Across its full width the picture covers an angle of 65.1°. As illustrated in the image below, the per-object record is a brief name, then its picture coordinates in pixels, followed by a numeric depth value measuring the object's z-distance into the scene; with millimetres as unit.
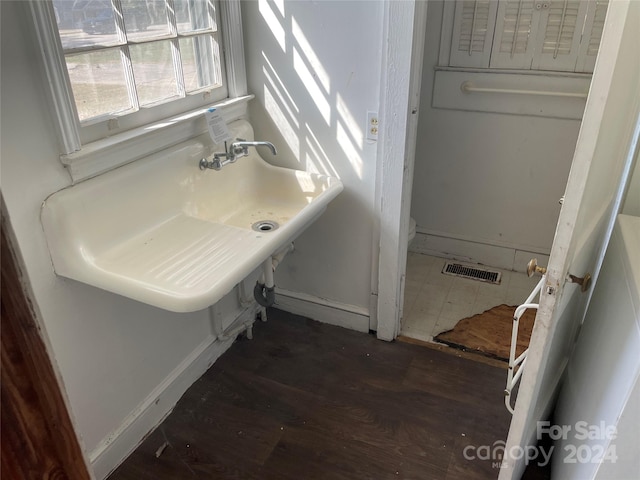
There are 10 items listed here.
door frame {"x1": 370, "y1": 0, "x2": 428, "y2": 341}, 1738
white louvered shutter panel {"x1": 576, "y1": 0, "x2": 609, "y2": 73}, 2203
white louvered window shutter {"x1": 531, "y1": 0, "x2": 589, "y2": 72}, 2254
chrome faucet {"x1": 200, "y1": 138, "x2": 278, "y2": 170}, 1820
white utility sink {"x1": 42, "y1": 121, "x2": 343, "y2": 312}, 1335
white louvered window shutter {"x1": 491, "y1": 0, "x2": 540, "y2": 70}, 2328
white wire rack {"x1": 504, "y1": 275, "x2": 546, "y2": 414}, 1333
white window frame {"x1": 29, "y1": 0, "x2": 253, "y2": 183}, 1231
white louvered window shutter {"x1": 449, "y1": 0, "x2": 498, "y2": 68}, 2398
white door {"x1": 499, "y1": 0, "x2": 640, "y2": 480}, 892
